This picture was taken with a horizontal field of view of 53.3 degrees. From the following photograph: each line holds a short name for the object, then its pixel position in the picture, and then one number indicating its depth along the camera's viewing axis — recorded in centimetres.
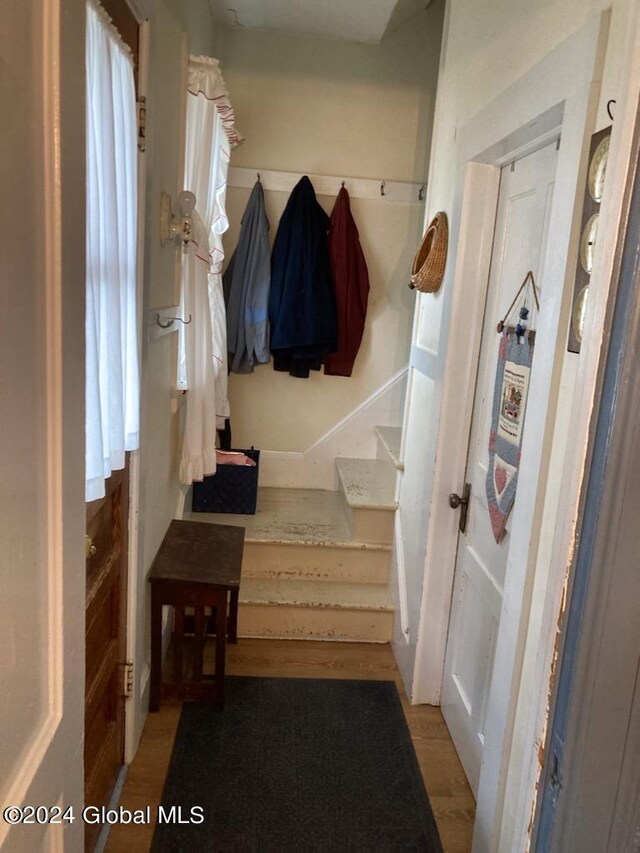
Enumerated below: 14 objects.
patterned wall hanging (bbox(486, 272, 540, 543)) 176
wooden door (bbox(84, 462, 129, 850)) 161
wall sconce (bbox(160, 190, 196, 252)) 202
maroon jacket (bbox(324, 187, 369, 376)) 325
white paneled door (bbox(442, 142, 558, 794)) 179
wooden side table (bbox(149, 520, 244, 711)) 218
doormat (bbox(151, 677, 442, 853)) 182
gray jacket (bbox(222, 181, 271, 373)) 320
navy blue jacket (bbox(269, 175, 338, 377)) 317
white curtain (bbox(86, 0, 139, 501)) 127
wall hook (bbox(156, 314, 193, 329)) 207
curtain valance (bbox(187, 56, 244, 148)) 227
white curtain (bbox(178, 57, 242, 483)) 228
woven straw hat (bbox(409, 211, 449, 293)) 229
